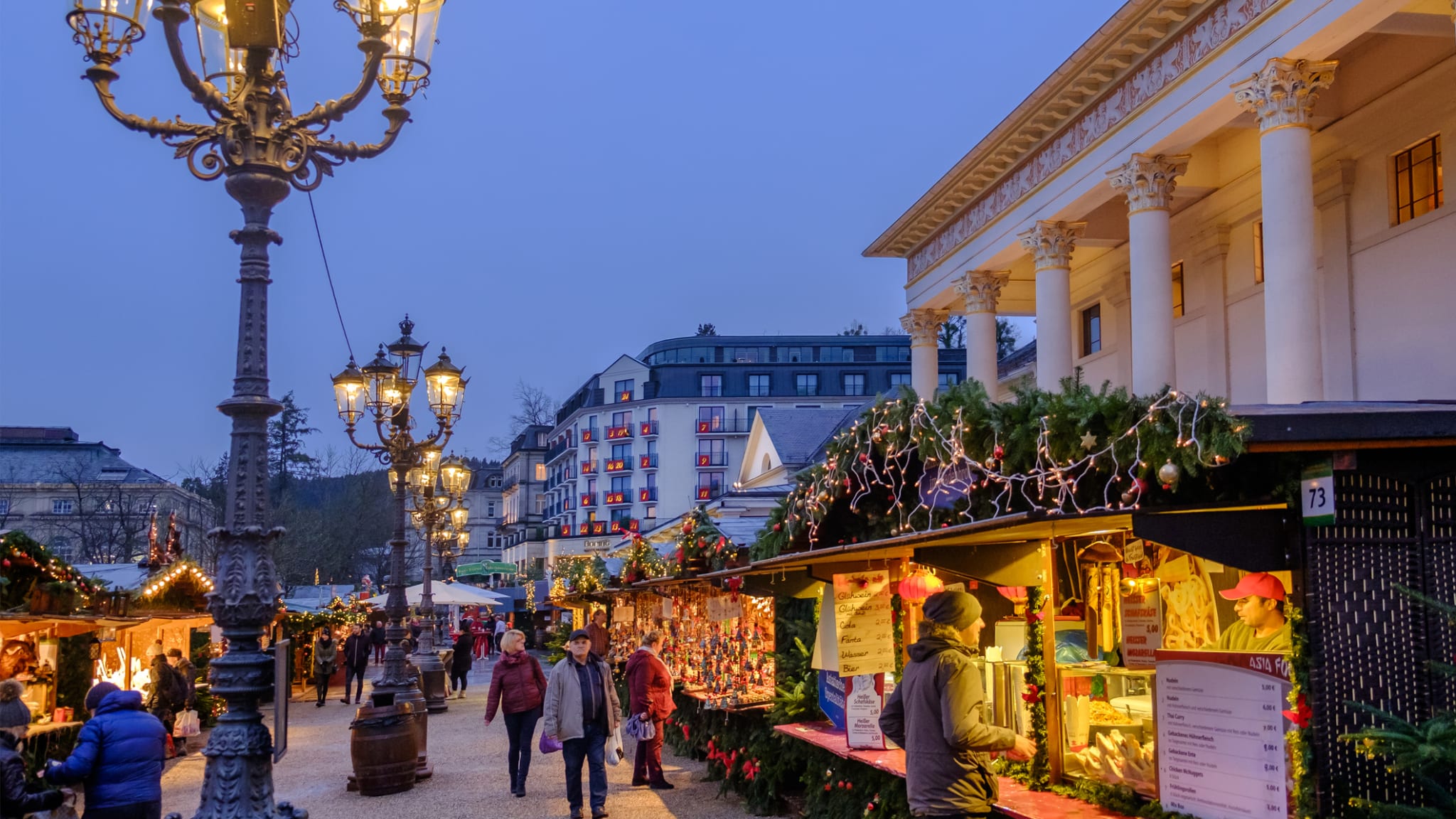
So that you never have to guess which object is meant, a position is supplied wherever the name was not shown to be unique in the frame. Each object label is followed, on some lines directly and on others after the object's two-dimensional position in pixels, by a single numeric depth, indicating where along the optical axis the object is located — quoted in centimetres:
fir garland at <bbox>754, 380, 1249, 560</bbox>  638
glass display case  761
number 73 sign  606
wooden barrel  1491
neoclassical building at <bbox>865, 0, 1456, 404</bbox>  1811
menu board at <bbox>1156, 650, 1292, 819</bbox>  629
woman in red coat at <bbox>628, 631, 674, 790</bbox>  1489
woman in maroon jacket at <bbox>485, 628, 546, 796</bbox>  1419
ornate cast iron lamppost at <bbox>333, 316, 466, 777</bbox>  1723
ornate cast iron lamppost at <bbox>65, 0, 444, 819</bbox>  676
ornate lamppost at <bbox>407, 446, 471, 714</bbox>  2633
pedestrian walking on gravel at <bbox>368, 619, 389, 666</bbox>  3947
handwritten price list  998
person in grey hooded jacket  646
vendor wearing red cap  668
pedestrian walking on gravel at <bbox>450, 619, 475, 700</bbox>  3253
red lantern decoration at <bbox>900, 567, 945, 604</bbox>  945
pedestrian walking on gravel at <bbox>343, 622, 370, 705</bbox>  3094
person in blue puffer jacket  800
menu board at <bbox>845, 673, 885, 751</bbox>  1012
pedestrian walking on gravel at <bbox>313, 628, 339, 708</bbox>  3086
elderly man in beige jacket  1205
